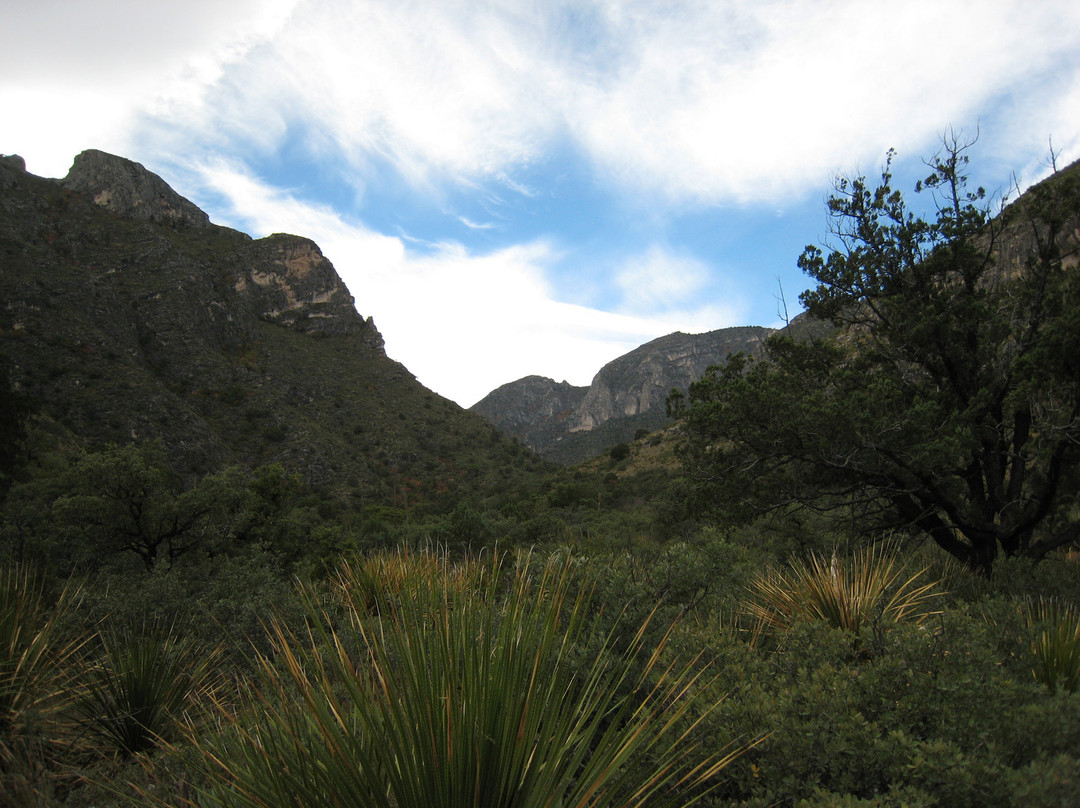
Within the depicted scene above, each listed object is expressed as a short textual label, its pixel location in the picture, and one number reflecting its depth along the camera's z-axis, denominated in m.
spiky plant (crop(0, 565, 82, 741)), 3.65
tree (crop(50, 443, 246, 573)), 11.41
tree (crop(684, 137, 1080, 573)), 6.96
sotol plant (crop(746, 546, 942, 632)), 4.29
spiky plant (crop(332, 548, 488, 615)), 5.61
